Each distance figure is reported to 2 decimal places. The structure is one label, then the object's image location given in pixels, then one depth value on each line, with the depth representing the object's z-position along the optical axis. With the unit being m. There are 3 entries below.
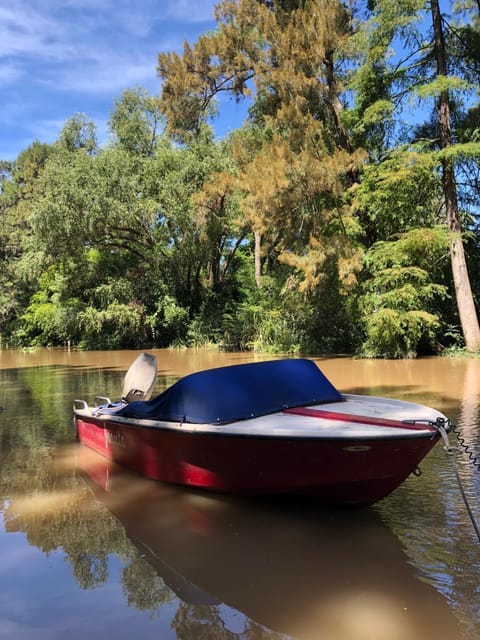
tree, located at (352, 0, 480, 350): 17.98
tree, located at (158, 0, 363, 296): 18.80
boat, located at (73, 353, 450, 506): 4.57
